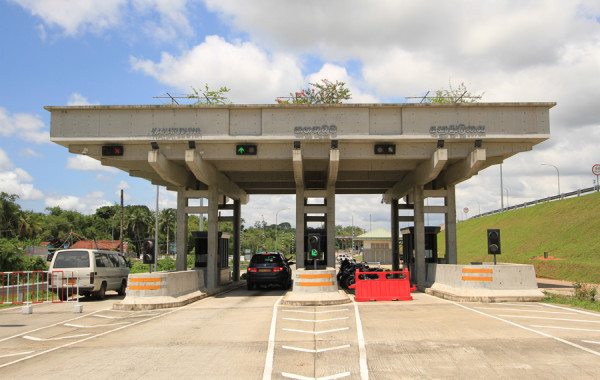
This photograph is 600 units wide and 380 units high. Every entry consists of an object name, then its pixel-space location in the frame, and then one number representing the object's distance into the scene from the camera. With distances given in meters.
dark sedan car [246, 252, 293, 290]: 22.05
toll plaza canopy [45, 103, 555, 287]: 18.77
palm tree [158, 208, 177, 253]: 107.00
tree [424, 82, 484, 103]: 19.44
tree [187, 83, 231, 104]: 20.50
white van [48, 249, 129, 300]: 17.70
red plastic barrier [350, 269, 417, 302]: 16.61
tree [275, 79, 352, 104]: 25.89
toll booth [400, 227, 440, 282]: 23.17
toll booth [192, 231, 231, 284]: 23.77
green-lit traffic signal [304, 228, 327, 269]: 24.22
